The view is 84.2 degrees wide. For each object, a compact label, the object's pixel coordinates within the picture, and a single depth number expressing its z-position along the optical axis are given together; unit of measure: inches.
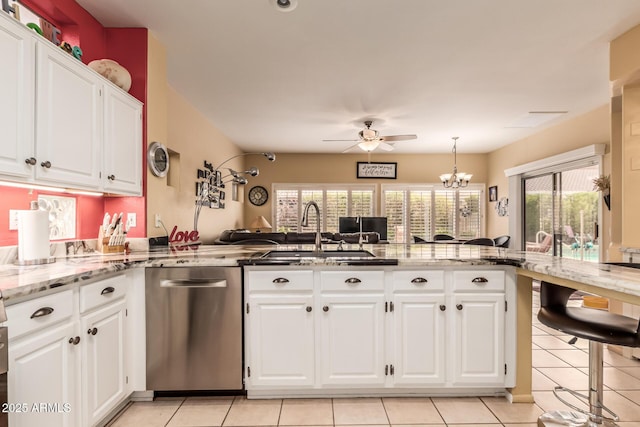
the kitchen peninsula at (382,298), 86.8
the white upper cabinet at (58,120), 65.1
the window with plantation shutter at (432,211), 335.6
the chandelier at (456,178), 273.6
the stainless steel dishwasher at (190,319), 87.1
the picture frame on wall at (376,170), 333.1
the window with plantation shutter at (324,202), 331.6
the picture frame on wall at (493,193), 317.1
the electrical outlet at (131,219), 110.0
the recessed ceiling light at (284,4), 97.6
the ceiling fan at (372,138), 210.8
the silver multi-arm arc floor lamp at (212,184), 194.9
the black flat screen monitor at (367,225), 304.0
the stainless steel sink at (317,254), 101.0
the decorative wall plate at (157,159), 112.6
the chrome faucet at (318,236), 106.7
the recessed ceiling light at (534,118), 202.8
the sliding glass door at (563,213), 205.2
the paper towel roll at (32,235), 74.0
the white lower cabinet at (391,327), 87.3
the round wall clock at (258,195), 327.6
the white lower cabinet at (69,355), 53.4
